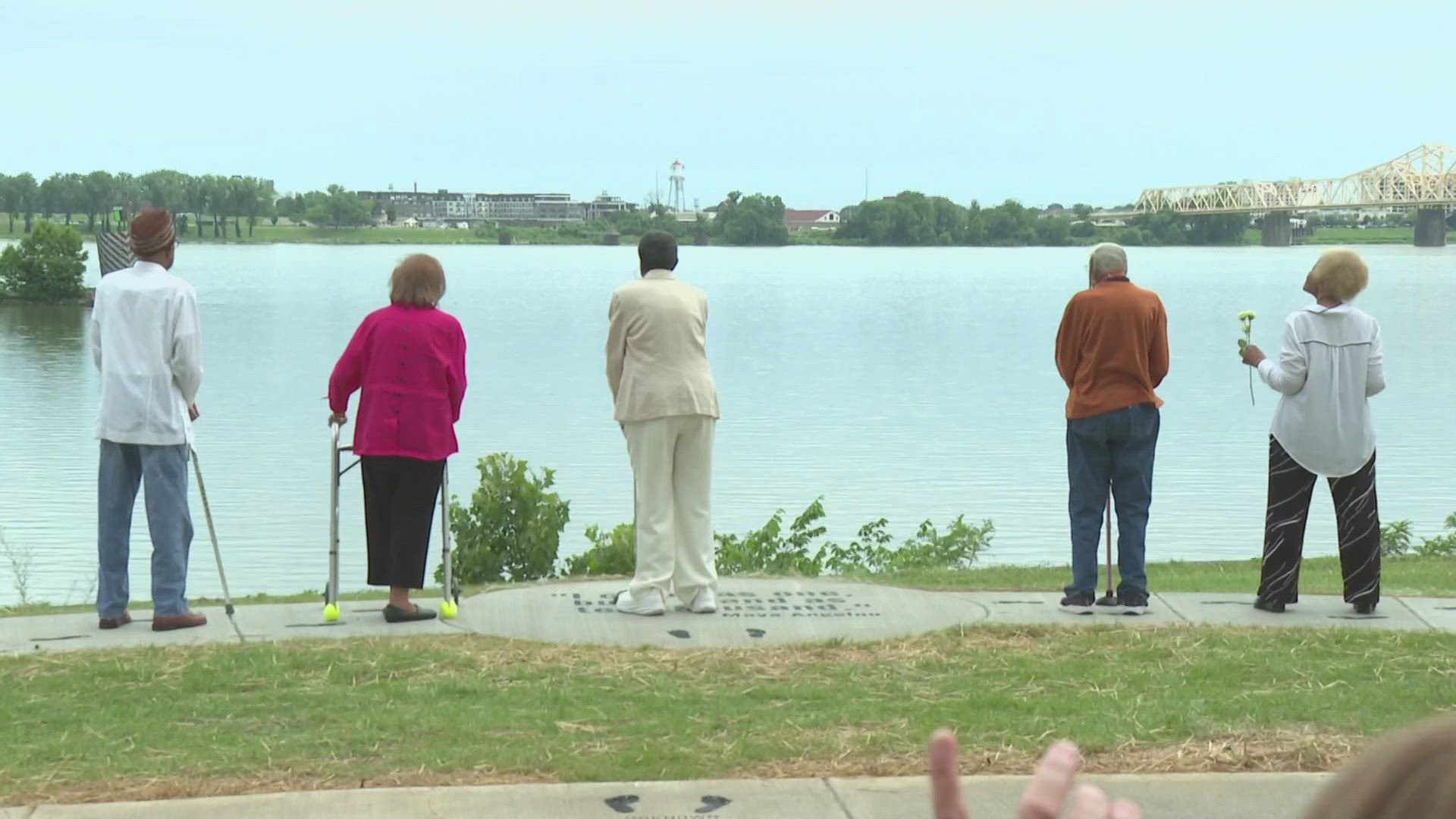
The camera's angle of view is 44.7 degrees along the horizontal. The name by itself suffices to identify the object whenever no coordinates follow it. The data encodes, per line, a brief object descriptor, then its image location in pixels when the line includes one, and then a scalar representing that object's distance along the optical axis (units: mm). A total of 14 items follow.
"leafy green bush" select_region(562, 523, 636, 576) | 11578
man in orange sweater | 9031
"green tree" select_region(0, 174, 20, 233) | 118312
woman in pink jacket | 8523
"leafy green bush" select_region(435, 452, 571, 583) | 11617
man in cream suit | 8859
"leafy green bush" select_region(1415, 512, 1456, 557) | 14109
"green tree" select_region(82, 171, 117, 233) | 106562
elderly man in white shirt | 8250
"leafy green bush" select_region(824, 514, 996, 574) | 13461
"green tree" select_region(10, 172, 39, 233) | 115500
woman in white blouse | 8844
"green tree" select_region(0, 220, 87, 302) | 77250
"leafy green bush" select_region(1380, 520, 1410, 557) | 14570
